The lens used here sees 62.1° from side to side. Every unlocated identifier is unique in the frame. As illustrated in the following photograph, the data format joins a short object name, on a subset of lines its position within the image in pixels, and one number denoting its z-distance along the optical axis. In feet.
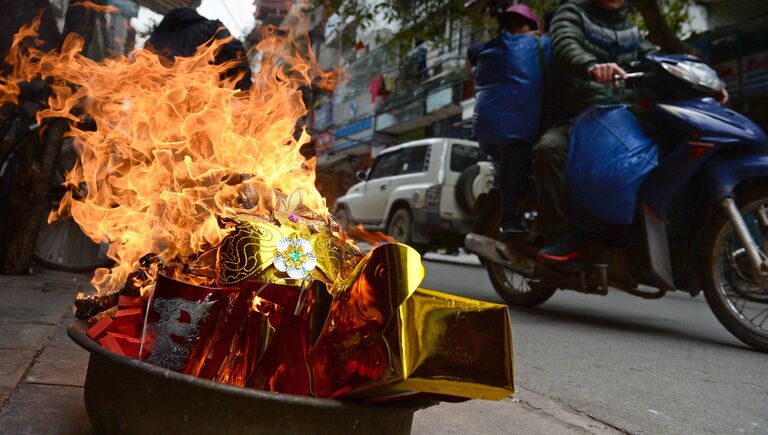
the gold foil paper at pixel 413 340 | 4.13
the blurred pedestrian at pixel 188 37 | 13.74
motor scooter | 11.72
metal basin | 4.21
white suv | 32.65
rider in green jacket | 13.70
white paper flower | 6.01
